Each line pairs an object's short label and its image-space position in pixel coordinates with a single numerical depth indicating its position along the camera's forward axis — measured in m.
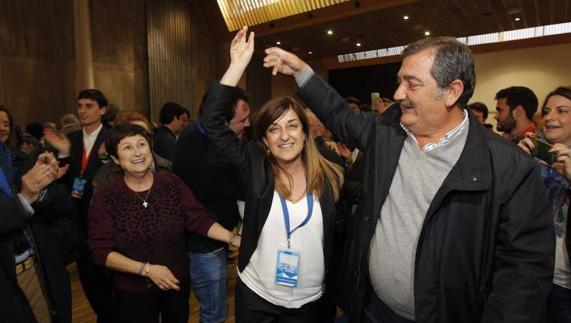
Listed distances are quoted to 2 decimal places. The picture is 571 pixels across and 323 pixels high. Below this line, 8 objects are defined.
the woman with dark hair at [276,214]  1.64
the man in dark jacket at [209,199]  2.13
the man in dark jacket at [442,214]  1.18
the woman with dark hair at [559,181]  1.61
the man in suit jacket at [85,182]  2.30
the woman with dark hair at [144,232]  1.86
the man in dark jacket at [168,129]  3.68
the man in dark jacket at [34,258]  1.55
